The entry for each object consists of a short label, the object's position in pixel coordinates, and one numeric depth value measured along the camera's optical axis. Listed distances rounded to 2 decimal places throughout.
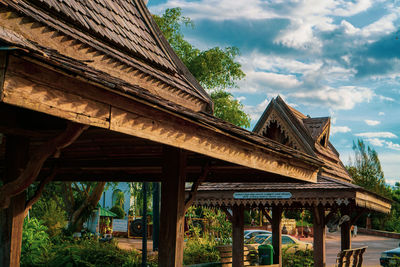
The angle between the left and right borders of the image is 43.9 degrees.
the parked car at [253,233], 29.46
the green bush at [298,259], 18.14
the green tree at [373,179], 53.47
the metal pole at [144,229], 14.46
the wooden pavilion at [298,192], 13.87
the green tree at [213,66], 30.08
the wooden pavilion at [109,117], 3.29
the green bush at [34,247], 14.84
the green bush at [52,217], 24.42
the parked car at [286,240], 24.88
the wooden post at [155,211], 20.64
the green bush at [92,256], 14.79
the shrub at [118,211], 42.44
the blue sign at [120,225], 33.72
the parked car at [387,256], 20.76
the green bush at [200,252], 16.50
